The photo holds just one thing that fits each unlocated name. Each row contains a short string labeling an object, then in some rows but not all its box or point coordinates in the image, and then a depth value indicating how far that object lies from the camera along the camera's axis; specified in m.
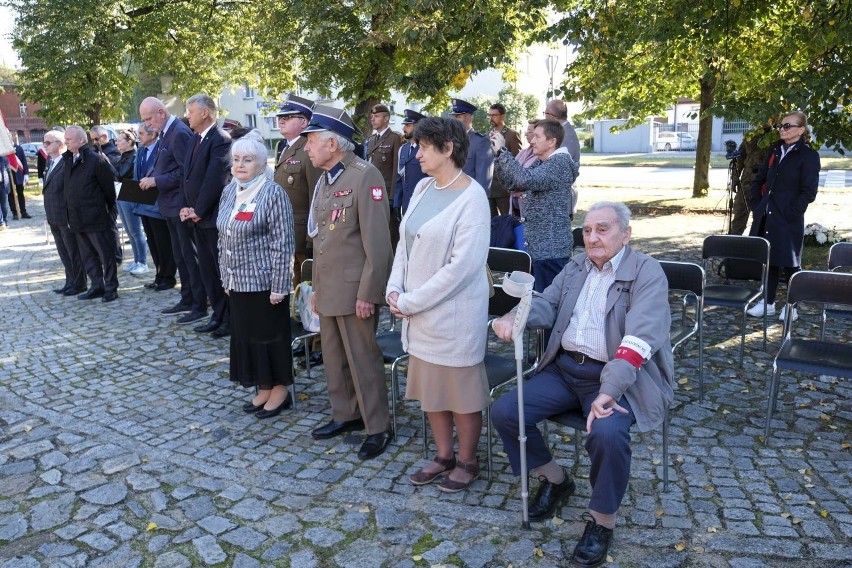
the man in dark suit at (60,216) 9.03
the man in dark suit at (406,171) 8.57
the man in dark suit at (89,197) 8.73
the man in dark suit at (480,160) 7.38
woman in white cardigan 3.77
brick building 55.85
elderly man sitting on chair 3.43
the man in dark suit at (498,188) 9.86
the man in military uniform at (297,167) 6.01
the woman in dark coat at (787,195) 7.16
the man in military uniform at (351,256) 4.39
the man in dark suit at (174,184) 7.59
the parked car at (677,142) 42.69
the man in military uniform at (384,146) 9.56
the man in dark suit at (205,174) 6.88
